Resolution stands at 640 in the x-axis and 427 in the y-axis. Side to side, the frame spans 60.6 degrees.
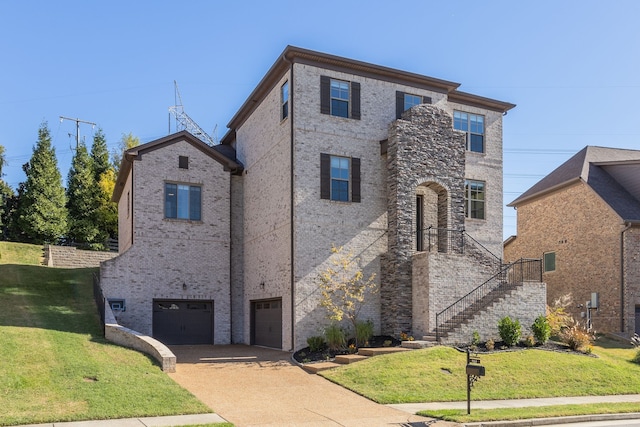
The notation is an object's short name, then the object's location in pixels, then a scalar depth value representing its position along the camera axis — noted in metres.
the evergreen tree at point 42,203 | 38.66
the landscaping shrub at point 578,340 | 18.44
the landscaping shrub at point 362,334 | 18.33
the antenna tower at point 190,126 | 45.70
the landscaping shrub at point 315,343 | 18.34
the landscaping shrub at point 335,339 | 18.02
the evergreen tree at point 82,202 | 40.78
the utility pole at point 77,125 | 50.44
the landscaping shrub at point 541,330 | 18.48
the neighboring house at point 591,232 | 24.62
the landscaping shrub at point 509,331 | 17.80
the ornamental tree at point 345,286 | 19.11
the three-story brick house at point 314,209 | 19.70
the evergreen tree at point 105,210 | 41.53
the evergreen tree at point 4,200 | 40.75
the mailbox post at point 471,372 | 11.55
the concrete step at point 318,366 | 16.00
